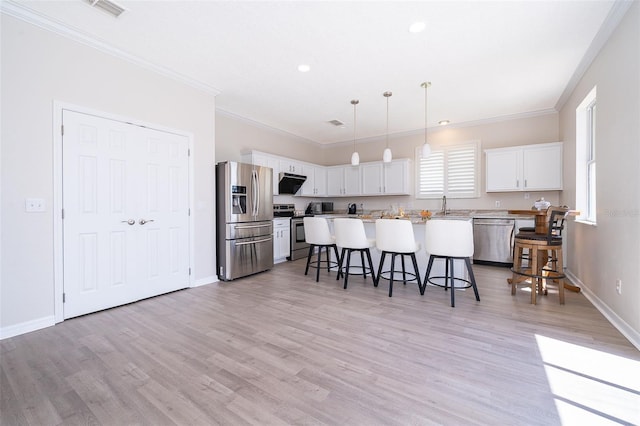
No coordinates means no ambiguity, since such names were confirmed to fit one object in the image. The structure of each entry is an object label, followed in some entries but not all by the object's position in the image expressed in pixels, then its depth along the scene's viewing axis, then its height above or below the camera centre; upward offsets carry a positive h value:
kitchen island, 3.72 -0.70
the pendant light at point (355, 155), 4.62 +0.93
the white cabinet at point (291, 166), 5.97 +0.99
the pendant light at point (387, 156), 4.60 +0.90
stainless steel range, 5.91 -0.46
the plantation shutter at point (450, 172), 5.74 +0.82
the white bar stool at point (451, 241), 3.09 -0.34
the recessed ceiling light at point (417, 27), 2.65 +1.74
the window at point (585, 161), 3.73 +0.66
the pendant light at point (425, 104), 3.94 +1.76
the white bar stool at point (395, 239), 3.40 -0.34
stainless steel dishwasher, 5.00 -0.54
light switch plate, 2.52 +0.06
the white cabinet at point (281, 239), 5.50 -0.56
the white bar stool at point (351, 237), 3.76 -0.35
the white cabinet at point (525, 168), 4.80 +0.76
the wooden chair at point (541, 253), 3.09 -0.50
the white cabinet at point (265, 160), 5.34 +0.99
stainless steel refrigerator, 4.18 -0.12
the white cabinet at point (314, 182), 6.74 +0.72
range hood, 5.94 +0.63
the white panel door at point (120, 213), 2.82 -0.01
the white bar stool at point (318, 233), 4.14 -0.33
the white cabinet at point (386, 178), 6.31 +0.77
